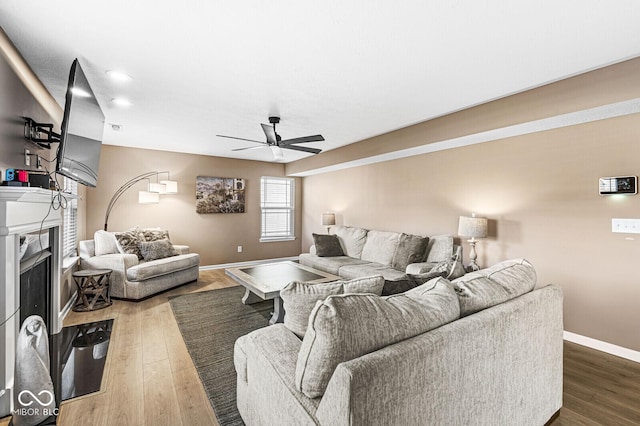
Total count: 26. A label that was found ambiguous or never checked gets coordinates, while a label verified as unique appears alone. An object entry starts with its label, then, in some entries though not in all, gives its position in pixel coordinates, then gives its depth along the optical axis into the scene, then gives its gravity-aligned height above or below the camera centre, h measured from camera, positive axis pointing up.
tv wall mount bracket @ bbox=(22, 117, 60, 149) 2.30 +0.67
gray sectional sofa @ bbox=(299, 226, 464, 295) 3.79 -0.62
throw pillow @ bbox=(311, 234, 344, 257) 5.07 -0.59
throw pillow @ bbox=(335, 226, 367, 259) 5.02 -0.48
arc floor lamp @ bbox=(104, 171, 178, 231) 5.03 +0.41
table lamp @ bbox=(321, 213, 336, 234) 5.90 -0.14
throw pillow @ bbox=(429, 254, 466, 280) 2.00 -0.41
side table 3.67 -0.98
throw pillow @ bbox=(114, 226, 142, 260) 4.37 -0.45
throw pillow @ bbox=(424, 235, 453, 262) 3.74 -0.47
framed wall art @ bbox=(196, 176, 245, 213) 5.94 +0.38
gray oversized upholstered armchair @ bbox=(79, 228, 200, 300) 4.00 -0.73
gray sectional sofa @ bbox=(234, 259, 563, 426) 0.96 -0.59
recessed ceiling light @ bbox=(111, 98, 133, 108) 3.03 +1.17
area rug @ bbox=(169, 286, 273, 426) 2.02 -1.24
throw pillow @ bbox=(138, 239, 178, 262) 4.51 -0.58
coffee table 3.04 -0.77
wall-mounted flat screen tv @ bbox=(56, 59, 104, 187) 1.97 +0.62
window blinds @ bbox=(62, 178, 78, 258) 3.67 -0.14
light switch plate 2.50 -0.12
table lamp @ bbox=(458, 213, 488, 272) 3.37 -0.19
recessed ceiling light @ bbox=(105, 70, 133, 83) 2.44 +1.17
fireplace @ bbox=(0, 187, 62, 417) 1.73 -0.40
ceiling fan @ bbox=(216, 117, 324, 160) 3.38 +0.87
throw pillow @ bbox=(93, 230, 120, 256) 4.32 -0.45
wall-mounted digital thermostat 2.47 +0.23
